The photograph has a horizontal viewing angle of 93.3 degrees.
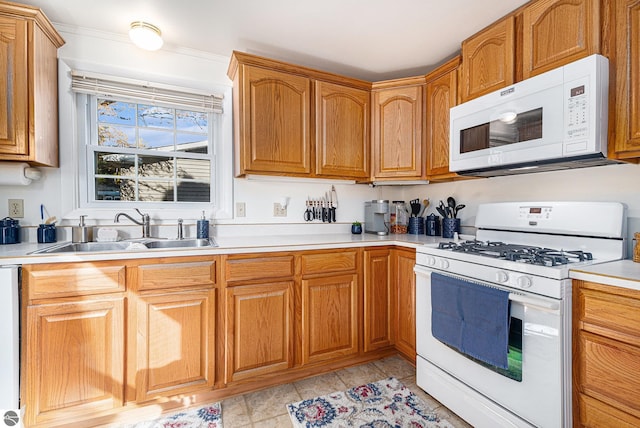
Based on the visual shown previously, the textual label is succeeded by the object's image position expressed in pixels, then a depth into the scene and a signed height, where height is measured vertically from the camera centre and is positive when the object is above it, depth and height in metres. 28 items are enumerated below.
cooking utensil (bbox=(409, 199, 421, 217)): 2.78 +0.03
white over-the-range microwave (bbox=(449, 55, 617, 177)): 1.39 +0.46
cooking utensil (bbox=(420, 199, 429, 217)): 2.77 +0.05
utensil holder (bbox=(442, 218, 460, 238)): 2.41 -0.13
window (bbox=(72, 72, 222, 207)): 2.11 +0.51
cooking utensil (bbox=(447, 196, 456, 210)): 2.48 +0.06
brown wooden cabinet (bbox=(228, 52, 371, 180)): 2.14 +0.69
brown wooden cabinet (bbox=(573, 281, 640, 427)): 1.10 -0.56
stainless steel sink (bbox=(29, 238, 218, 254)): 1.81 -0.23
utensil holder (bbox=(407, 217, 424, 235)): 2.70 -0.14
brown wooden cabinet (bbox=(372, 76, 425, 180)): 2.46 +0.67
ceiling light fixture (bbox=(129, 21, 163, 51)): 1.92 +1.13
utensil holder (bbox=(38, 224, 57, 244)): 1.85 -0.14
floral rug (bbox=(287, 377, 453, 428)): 1.65 -1.17
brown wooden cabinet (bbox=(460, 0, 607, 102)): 1.47 +0.92
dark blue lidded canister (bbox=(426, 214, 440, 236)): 2.58 -0.14
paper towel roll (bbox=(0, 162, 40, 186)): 1.75 +0.22
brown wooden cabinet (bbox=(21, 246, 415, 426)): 1.51 -0.68
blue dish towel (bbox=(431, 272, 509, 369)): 1.41 -0.55
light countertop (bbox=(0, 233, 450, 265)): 1.48 -0.22
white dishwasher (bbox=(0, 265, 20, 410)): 1.38 -0.59
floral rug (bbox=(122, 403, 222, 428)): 1.64 -1.17
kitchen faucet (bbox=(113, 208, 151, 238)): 2.08 -0.09
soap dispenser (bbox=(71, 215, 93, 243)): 1.94 -0.15
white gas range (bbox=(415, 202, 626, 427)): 1.26 -0.49
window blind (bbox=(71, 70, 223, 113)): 2.01 +0.85
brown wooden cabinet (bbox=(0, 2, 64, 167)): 1.65 +0.71
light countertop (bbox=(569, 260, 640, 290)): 1.10 -0.25
